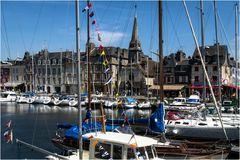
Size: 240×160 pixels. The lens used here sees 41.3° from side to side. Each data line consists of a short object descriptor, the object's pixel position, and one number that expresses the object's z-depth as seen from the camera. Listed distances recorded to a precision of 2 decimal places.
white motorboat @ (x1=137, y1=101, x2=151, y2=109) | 68.19
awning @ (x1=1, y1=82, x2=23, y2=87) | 124.46
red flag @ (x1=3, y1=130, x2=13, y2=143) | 15.12
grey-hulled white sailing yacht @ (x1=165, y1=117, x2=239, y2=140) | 27.37
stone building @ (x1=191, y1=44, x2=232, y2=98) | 80.94
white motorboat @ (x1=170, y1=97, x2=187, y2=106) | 56.49
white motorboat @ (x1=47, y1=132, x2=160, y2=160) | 12.69
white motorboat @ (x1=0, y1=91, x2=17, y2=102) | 99.64
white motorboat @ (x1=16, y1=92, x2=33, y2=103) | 91.79
